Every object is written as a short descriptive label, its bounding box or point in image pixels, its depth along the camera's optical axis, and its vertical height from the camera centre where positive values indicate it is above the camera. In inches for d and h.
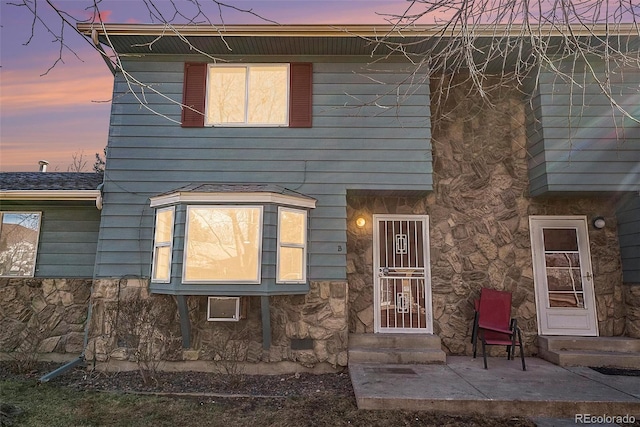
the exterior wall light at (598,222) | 228.4 +33.0
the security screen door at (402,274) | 227.9 +0.4
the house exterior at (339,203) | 203.6 +42.2
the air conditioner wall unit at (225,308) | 207.2 -19.3
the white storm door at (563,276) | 226.7 +0.0
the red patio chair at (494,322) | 196.9 -25.3
